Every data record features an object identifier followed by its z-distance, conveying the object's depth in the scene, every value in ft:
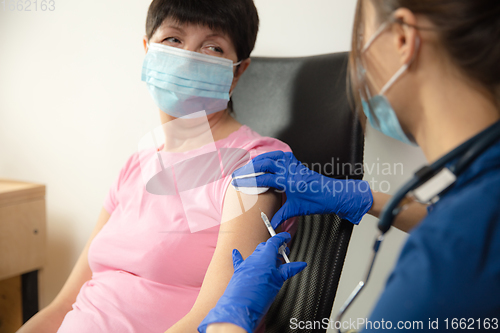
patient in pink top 3.27
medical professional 1.67
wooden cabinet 6.30
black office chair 3.37
